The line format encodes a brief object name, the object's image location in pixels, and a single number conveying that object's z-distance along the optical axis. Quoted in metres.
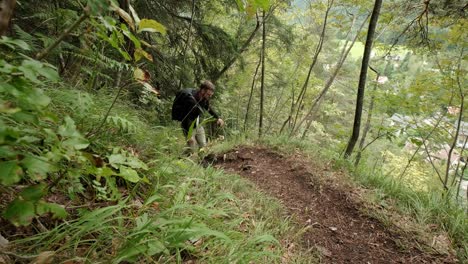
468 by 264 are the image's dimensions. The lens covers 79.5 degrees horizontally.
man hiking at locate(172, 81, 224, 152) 4.98
